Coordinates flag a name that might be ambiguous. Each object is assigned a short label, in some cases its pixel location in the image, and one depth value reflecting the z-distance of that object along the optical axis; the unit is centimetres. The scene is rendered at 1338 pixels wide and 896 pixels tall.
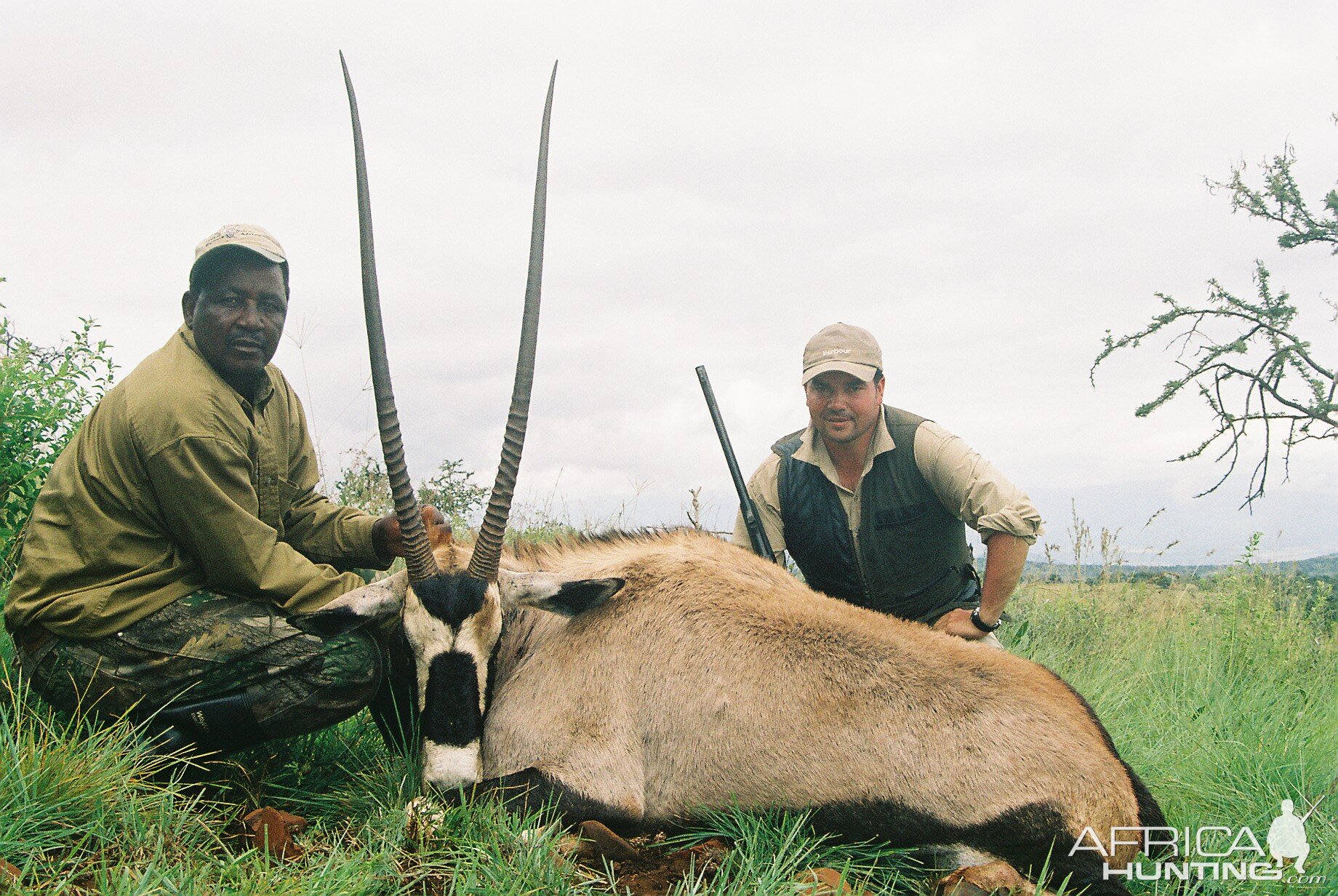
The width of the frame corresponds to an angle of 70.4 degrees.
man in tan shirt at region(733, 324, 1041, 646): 575
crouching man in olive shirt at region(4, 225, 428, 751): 392
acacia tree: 1459
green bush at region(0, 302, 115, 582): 535
